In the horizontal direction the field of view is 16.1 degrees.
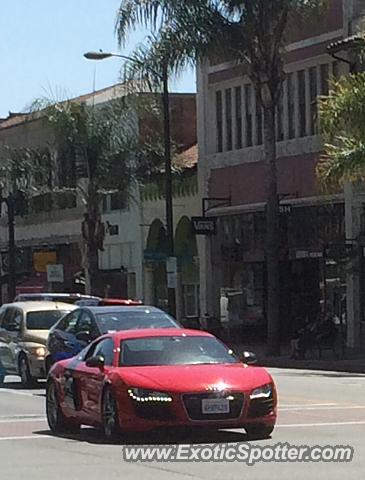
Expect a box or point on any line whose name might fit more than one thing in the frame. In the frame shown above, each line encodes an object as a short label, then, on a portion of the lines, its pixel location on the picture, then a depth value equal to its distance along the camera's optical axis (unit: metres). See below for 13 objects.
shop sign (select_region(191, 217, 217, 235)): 44.69
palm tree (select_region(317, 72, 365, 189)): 30.45
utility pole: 51.84
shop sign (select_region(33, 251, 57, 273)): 58.59
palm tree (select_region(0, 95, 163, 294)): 46.44
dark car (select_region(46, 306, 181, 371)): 21.97
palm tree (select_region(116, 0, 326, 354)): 37.22
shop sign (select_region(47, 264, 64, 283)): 51.91
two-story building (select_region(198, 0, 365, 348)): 40.22
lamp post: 39.09
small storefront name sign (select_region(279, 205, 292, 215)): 42.66
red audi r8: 14.78
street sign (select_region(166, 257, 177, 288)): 41.00
